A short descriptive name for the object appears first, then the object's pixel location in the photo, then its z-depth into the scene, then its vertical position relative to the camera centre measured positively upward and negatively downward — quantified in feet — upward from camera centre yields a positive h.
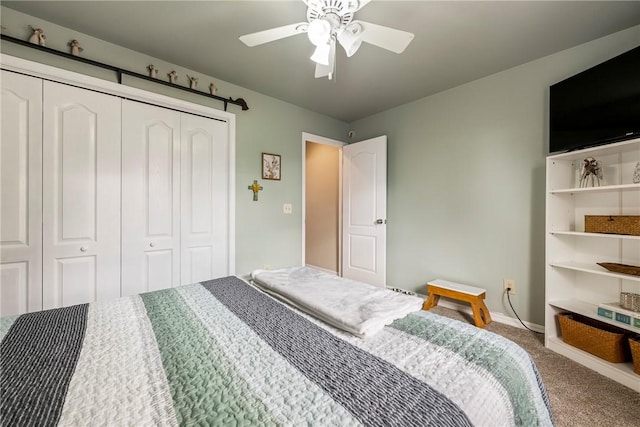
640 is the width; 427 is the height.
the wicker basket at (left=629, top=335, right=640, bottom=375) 5.12 -2.75
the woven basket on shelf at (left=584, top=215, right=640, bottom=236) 5.38 -0.21
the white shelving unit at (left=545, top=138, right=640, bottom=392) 5.89 -0.70
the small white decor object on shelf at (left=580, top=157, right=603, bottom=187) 6.26 +1.01
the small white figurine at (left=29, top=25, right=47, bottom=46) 5.79 +3.93
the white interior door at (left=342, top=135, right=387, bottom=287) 10.76 +0.08
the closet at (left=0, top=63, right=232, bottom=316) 5.72 +0.42
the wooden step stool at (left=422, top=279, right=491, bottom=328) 7.73 -2.56
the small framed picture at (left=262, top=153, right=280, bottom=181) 9.84 +1.80
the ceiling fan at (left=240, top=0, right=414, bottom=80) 4.39 +3.26
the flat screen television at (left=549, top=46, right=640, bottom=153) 5.45 +2.52
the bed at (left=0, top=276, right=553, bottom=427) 1.92 -1.49
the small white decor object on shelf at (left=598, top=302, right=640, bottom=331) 5.22 -2.11
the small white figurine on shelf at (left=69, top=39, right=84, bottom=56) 6.22 +3.96
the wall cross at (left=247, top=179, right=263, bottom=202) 9.48 +0.89
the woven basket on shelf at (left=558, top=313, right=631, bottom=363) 5.50 -2.74
